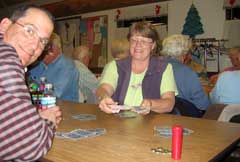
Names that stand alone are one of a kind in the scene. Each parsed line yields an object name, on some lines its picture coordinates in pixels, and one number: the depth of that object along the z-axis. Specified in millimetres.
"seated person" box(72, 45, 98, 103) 2801
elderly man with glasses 745
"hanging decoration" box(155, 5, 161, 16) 4763
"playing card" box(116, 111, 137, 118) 1503
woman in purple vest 1743
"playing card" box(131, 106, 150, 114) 1520
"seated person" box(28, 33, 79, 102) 2171
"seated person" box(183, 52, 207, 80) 3721
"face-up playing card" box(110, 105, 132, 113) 1491
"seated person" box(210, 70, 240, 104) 2452
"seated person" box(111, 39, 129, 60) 2932
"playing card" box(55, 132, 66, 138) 1116
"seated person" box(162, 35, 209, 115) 2168
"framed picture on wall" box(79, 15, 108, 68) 5631
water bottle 1314
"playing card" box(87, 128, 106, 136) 1145
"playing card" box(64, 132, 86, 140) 1099
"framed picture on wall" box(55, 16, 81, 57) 6121
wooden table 884
